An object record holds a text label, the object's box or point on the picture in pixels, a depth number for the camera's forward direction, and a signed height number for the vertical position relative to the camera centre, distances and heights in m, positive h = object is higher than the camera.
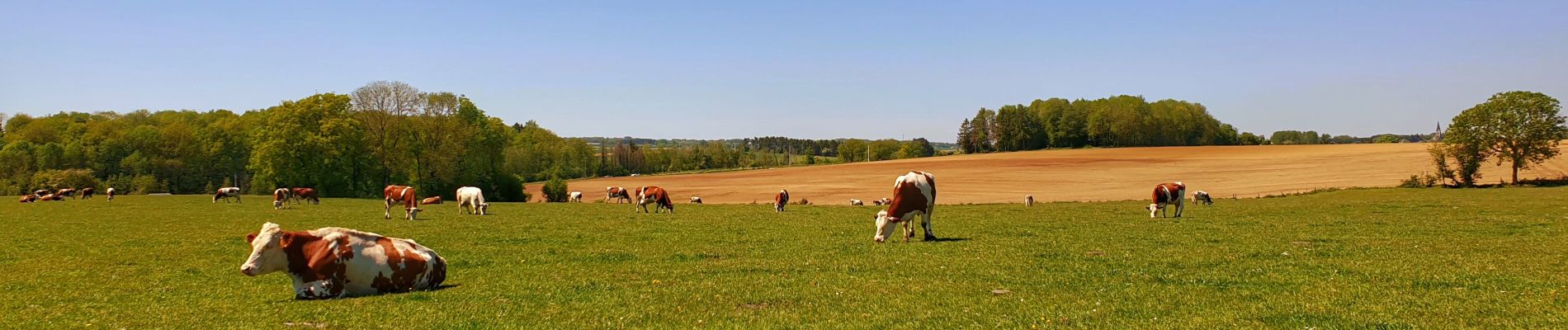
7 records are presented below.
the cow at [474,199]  35.41 -1.63
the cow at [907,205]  18.94 -1.15
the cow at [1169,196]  29.84 -1.66
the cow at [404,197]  30.45 -1.38
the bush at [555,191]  79.65 -2.95
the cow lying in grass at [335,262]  10.53 -1.26
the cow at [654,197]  38.53 -1.84
